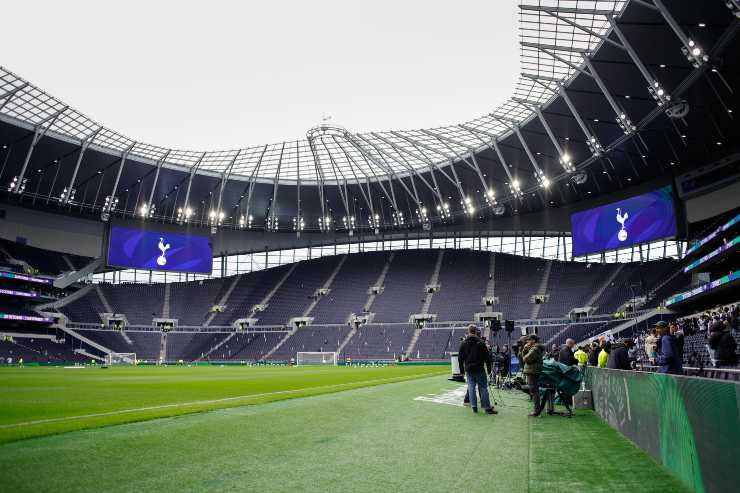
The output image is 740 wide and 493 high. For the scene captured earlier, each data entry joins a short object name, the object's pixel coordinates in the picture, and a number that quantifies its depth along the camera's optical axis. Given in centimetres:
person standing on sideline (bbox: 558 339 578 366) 1344
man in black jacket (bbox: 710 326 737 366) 1372
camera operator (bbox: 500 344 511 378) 1928
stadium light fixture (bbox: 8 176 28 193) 5409
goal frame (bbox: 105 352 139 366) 5406
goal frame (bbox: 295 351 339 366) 5838
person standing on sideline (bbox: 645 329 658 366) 1532
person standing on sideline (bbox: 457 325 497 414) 1098
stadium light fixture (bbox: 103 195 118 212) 6306
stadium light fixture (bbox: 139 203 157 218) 6700
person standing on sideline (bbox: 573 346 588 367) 1974
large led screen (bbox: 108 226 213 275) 6450
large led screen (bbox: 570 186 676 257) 4500
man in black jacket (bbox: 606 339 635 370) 1127
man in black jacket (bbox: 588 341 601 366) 1778
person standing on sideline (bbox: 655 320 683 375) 1034
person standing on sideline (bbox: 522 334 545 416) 1057
